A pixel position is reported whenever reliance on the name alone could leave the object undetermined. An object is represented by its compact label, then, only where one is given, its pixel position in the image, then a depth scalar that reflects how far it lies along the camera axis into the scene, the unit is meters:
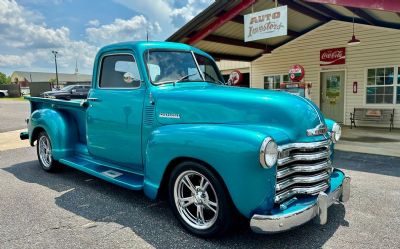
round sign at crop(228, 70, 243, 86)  11.24
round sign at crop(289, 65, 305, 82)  11.65
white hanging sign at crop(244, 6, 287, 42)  8.22
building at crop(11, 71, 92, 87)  91.08
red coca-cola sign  12.10
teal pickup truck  2.75
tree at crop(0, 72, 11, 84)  100.04
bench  10.96
